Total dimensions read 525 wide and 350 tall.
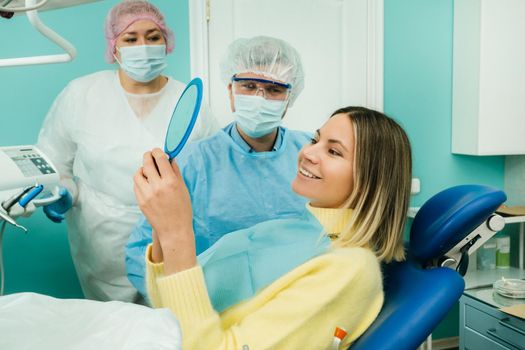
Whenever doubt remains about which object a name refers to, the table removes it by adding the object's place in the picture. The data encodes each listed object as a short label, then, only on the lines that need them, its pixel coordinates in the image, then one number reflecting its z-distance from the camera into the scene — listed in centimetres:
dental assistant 162
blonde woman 85
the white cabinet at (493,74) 225
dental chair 88
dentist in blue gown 142
